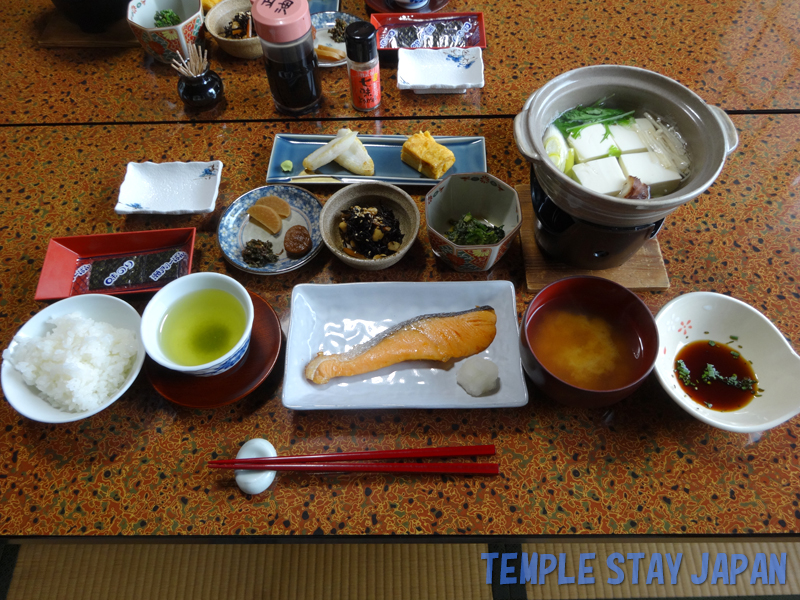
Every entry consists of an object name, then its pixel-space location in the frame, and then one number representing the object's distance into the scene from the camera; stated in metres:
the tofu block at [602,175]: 0.60
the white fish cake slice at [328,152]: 0.72
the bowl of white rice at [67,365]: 0.55
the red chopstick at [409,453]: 0.57
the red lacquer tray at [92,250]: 0.64
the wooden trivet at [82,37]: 0.88
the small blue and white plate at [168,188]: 0.70
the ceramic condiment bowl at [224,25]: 0.82
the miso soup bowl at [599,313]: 0.54
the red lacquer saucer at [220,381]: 0.58
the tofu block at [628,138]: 0.62
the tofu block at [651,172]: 0.61
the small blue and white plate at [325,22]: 0.86
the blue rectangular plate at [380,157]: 0.73
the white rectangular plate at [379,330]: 0.58
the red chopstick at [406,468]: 0.56
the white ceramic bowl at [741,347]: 0.56
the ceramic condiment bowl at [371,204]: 0.64
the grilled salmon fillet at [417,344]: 0.59
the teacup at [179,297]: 0.55
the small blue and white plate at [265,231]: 0.66
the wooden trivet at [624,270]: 0.65
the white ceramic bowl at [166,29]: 0.79
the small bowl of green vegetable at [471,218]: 0.62
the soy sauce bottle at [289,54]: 0.68
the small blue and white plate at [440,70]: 0.80
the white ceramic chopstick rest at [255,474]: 0.56
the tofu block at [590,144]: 0.62
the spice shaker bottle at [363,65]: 0.70
